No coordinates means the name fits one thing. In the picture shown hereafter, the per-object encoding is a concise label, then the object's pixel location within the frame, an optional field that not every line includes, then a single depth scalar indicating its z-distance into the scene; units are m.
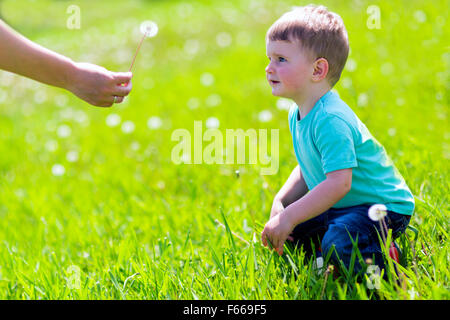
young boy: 3.40
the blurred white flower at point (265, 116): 7.94
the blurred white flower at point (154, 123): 8.52
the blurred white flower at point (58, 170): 7.95
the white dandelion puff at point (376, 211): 3.19
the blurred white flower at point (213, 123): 7.92
